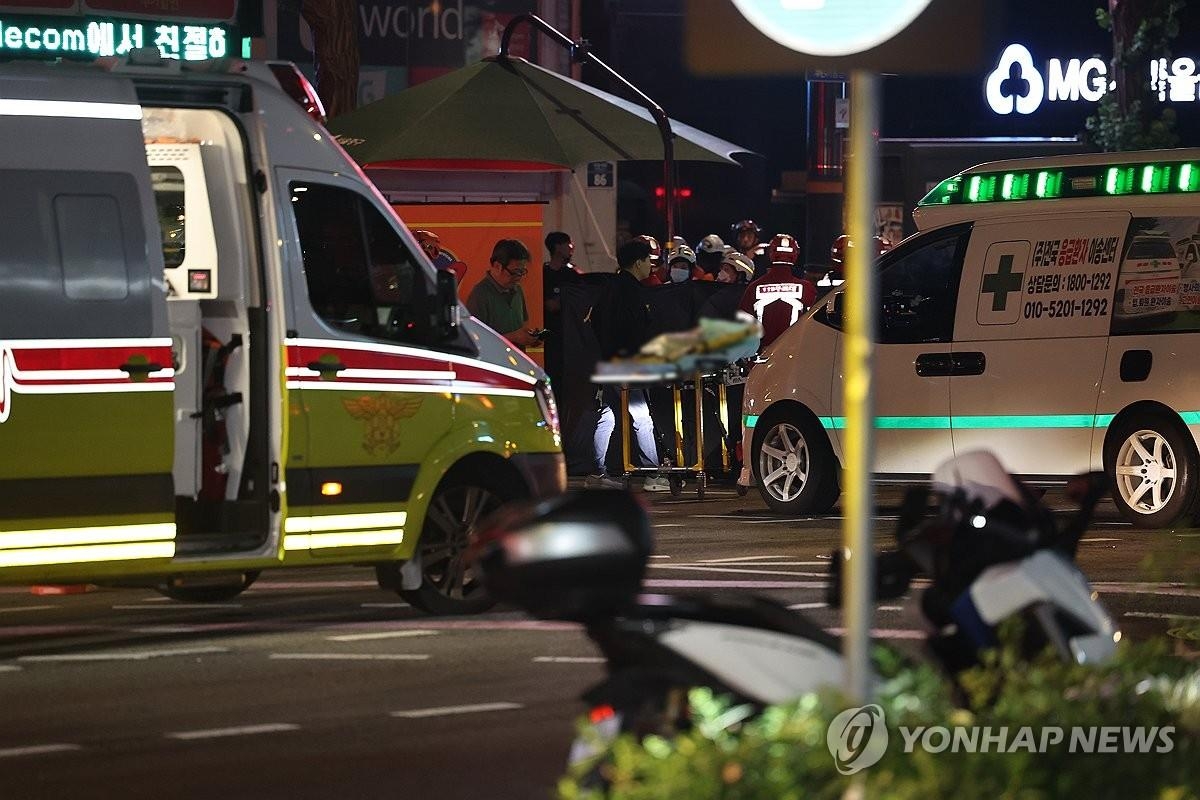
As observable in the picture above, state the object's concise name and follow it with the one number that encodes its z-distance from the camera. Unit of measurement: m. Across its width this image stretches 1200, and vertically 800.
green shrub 4.42
